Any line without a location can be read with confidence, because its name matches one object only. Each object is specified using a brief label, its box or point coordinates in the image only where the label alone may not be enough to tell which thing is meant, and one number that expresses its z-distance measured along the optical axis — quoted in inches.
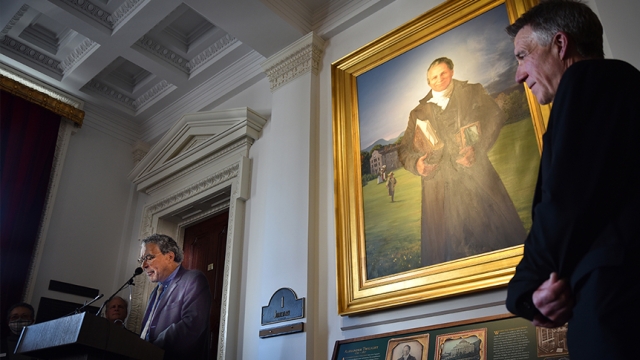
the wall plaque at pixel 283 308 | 171.9
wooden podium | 133.9
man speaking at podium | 164.7
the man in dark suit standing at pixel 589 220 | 46.6
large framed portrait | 141.6
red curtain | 234.2
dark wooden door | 222.2
